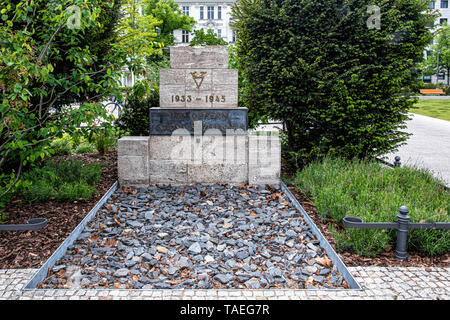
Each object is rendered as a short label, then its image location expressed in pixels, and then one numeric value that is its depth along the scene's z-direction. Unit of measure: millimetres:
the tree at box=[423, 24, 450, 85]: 54312
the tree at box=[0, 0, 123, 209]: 4133
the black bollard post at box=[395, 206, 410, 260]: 4176
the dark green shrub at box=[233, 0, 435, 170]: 6656
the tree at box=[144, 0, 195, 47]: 39188
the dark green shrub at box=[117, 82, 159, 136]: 8570
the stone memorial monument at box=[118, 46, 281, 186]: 6916
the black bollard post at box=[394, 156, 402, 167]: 7777
